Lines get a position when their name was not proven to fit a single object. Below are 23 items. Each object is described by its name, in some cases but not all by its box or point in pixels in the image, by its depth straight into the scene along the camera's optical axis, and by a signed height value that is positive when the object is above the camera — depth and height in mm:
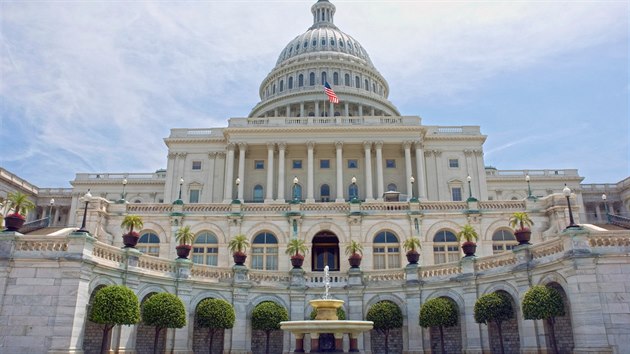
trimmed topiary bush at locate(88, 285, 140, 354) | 25531 +1476
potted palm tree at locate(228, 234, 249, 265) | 35875 +6569
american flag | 77275 +35244
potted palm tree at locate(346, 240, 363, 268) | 36812 +5725
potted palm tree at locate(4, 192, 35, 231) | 25703 +6638
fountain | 23775 +487
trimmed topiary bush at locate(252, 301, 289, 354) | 32719 +1335
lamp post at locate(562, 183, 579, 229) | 26406 +7291
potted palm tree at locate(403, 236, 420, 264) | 35656 +6010
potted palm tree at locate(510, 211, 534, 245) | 29672 +5781
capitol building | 24828 +7917
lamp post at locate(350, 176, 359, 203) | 79350 +22271
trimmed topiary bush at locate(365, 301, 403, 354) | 32812 +1347
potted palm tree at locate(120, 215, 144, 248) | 31578 +6061
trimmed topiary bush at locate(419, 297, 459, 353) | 30922 +1443
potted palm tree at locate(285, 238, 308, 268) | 36781 +6265
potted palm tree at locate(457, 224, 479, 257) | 33188 +6058
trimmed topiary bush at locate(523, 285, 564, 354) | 25062 +1600
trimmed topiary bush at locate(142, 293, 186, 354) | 28594 +1393
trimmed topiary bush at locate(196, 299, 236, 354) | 31109 +1384
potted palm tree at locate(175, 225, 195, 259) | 33784 +6344
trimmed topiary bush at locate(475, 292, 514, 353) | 28516 +1557
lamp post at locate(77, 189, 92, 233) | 26270 +8989
